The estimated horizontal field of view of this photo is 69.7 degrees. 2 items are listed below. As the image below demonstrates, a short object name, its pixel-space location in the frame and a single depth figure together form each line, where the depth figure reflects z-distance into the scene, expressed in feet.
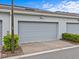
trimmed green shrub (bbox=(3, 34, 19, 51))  12.84
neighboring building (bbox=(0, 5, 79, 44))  15.68
